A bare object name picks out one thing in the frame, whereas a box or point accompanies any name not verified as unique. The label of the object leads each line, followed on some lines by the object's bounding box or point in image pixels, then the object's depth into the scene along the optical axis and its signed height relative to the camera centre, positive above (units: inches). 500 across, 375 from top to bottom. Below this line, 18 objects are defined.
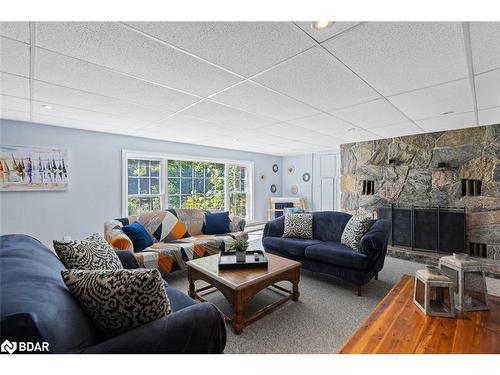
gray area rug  67.9 -47.2
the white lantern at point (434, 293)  51.9 -26.0
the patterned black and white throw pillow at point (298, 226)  137.3 -23.1
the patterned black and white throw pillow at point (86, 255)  57.9 -17.9
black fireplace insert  139.7 -25.7
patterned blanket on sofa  106.7 -29.6
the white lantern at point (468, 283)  53.4 -22.9
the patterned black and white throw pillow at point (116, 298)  39.8 -19.7
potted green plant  93.4 -25.4
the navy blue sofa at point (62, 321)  28.4 -19.7
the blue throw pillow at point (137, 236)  111.8 -23.6
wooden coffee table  74.2 -33.6
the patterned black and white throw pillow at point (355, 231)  112.4 -21.5
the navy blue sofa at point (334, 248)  100.1 -30.1
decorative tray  88.4 -30.2
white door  233.1 -4.2
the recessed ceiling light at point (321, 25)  47.5 +35.6
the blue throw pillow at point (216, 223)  152.5 -23.3
